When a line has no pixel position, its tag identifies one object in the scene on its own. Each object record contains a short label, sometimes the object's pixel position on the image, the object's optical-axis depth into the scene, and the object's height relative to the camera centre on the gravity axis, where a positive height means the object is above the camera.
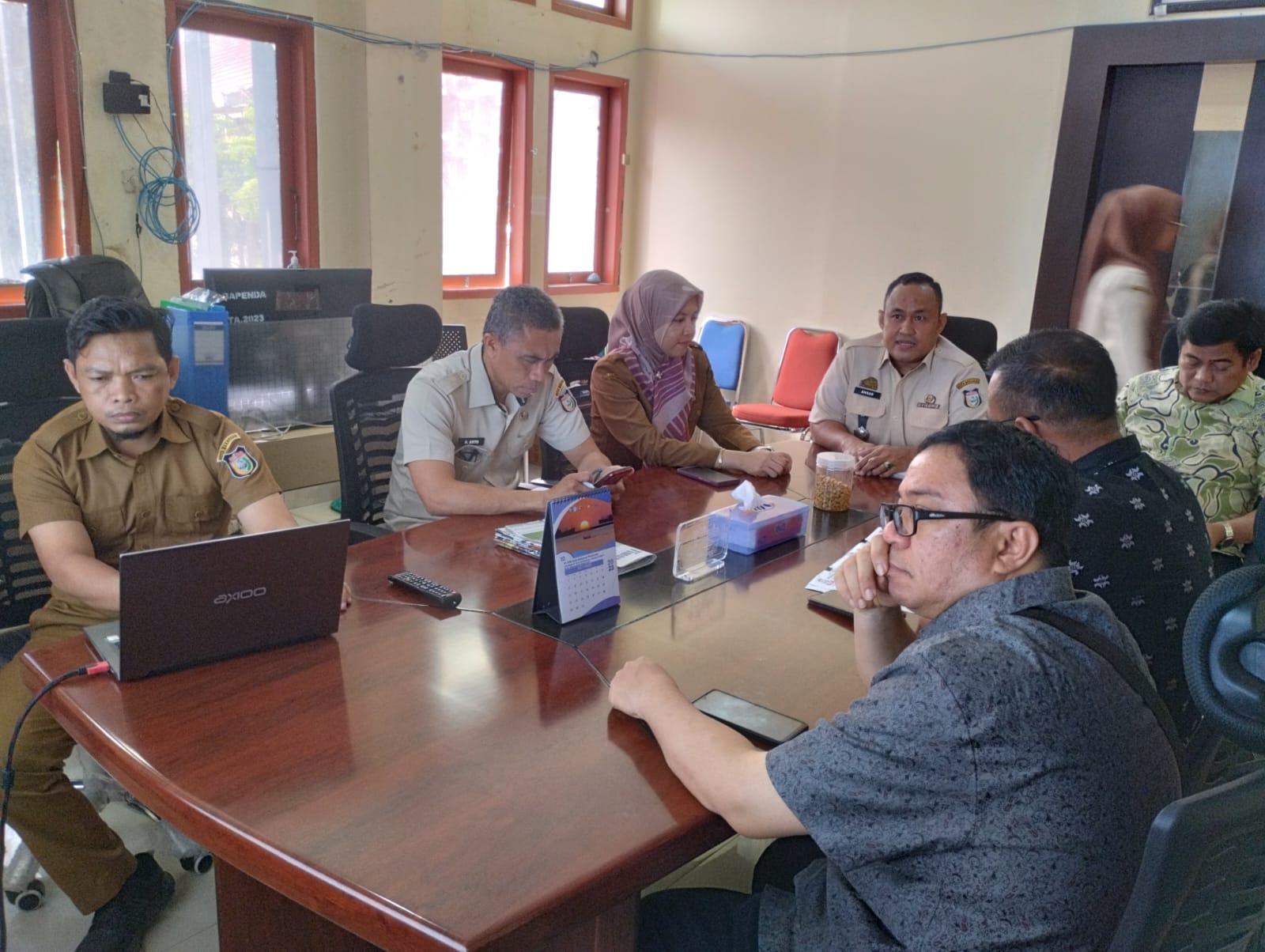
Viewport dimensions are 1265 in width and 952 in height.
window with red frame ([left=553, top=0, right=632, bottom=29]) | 5.37 +1.14
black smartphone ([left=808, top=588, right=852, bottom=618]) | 1.86 -0.67
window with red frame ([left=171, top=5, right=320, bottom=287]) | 4.21 +0.29
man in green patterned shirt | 2.65 -0.43
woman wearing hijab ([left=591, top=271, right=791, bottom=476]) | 2.93 -0.48
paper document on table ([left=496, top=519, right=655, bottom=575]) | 2.04 -0.65
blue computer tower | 3.33 -0.49
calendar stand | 1.69 -0.56
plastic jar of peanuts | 2.51 -0.60
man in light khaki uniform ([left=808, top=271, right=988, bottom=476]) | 3.12 -0.44
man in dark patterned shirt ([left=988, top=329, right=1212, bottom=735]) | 1.61 -0.41
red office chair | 5.16 -0.73
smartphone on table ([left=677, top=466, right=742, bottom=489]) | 2.73 -0.66
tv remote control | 1.77 -0.65
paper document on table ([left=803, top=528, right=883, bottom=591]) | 1.98 -0.67
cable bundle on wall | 3.98 +0.02
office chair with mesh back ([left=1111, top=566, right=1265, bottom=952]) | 0.79 -0.48
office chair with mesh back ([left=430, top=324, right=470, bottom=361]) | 4.23 -0.51
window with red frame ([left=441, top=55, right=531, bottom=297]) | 5.20 +0.23
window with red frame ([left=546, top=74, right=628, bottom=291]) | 5.70 +0.25
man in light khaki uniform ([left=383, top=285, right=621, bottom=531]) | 2.34 -0.50
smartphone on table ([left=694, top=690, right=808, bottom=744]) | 1.37 -0.66
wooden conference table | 1.06 -0.67
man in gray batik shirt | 0.97 -0.50
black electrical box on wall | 3.78 +0.38
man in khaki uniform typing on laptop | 1.76 -0.58
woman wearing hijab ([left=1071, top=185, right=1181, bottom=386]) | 4.30 -0.09
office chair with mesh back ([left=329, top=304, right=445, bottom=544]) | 2.57 -0.48
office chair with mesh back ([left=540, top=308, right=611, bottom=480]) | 3.52 -0.43
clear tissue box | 2.18 -0.62
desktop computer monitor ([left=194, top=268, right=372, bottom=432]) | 3.49 -0.46
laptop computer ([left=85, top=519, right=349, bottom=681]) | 1.36 -0.55
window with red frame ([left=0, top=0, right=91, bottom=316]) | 3.68 +0.18
